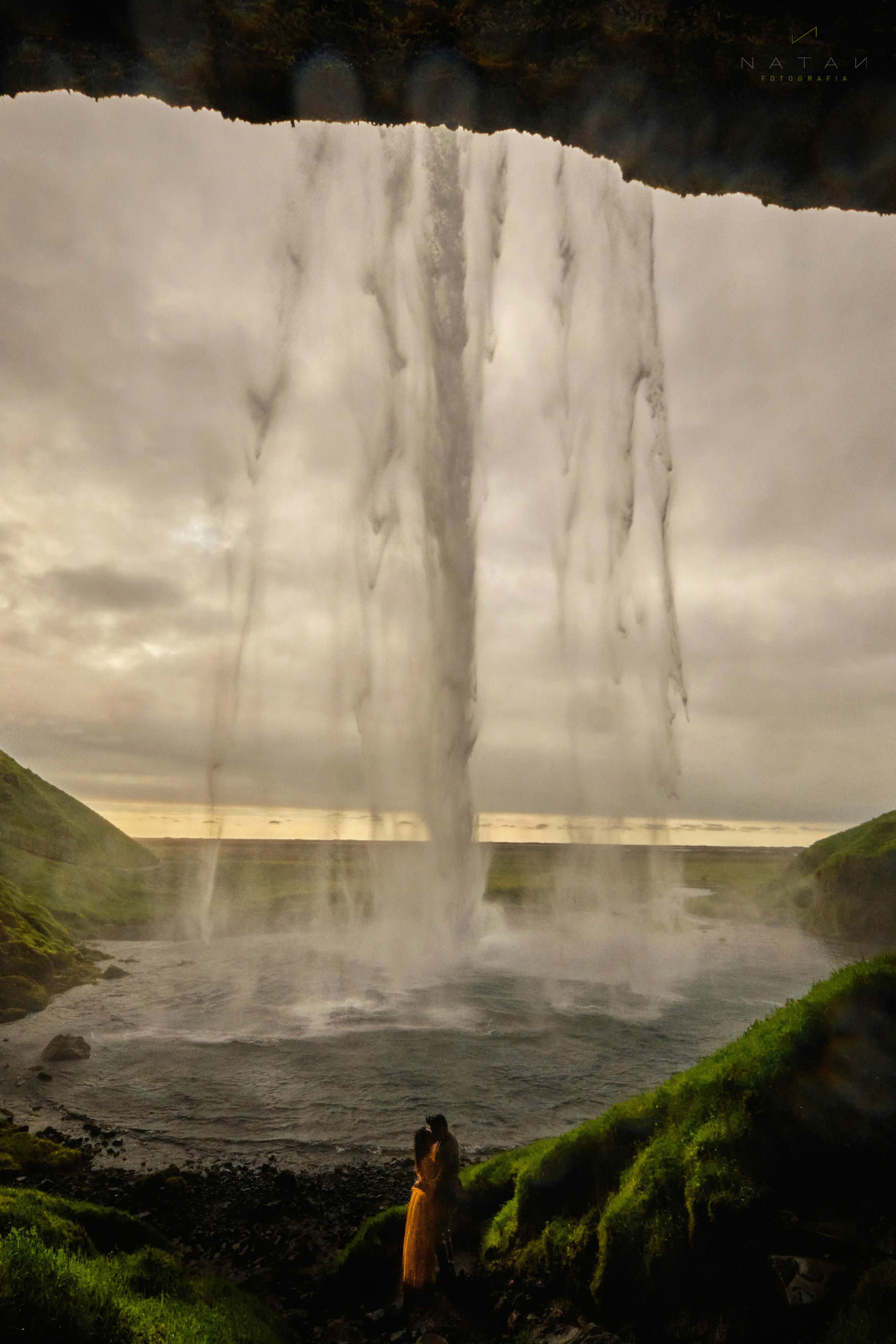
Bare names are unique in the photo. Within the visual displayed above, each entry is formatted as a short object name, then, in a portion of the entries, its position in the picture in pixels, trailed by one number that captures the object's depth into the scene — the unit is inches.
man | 383.9
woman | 375.6
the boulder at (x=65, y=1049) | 976.3
